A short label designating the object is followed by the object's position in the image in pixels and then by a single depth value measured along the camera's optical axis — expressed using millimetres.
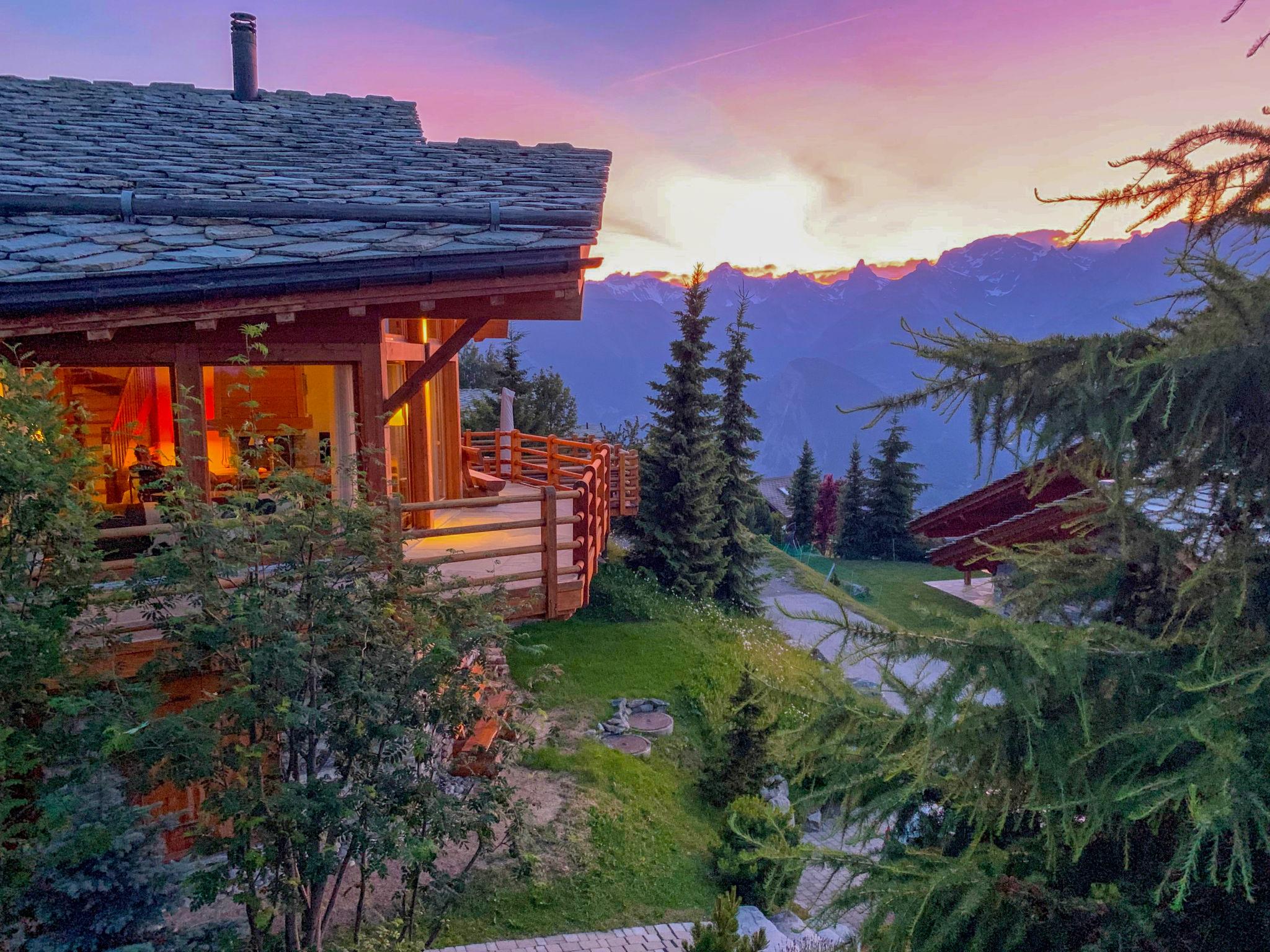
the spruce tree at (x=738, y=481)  18797
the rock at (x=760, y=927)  6910
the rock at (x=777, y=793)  9617
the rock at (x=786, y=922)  7391
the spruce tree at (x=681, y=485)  17234
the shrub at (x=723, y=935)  5590
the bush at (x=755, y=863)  7150
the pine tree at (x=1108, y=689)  2467
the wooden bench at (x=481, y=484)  11406
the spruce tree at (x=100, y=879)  3221
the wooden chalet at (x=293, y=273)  4824
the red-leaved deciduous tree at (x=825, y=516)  36562
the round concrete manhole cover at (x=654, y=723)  10828
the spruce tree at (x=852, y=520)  33844
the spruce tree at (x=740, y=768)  9430
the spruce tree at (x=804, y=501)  37406
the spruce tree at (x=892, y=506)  32719
